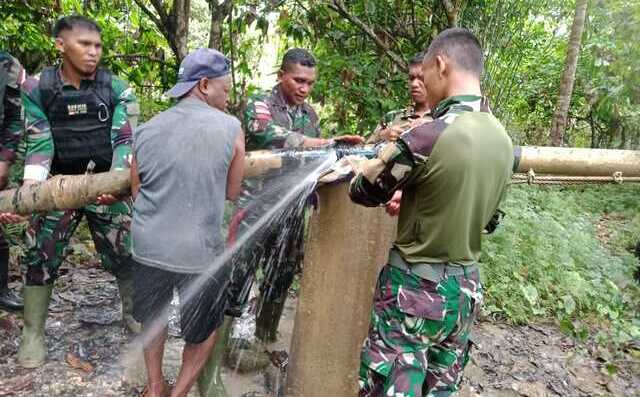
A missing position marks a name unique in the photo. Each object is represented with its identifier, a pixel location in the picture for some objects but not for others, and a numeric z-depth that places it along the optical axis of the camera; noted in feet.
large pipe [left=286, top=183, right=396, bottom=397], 8.79
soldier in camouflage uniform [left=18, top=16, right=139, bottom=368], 9.88
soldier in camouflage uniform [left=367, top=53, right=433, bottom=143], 12.17
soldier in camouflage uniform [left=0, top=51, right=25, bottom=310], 10.57
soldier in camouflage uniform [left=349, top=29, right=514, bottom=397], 6.46
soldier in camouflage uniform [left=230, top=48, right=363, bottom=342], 10.20
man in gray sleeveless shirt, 7.61
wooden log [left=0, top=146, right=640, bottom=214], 8.98
